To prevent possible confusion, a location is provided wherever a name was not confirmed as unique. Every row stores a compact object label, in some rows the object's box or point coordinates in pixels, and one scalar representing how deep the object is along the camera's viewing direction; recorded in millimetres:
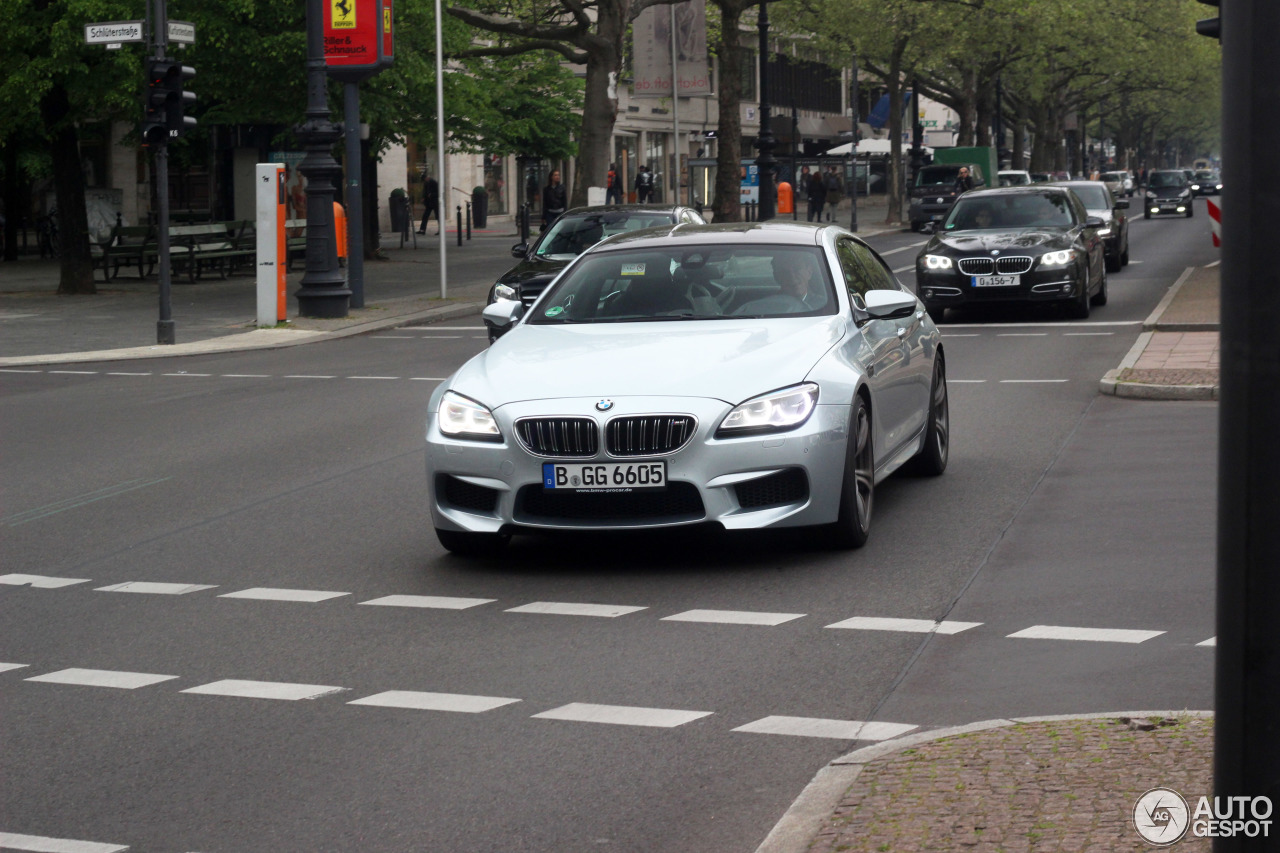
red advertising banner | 25422
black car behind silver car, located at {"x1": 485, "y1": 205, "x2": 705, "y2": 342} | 19984
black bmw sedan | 21422
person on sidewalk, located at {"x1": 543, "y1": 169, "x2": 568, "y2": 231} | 37562
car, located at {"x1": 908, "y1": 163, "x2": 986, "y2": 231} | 54906
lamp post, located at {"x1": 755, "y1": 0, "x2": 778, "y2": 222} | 45906
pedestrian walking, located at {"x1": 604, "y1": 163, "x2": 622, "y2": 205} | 45550
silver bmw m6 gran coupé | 7605
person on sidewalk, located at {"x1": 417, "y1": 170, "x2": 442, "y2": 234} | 54062
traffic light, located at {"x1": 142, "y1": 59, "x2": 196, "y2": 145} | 20406
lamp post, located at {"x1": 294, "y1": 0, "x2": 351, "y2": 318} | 24453
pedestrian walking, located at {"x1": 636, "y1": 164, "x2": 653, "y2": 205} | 62719
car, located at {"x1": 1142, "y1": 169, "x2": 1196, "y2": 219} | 66938
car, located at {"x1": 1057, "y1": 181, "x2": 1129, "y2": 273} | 29109
